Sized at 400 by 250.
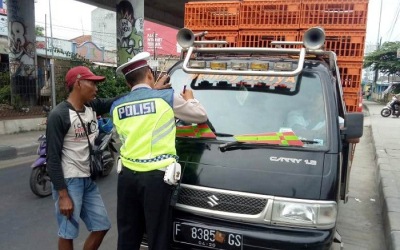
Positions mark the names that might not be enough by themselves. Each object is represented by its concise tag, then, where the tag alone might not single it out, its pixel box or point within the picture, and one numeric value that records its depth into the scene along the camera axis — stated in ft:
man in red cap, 8.50
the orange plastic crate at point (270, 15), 14.29
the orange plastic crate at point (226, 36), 14.94
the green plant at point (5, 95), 36.09
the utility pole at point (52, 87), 31.85
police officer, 7.97
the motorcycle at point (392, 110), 64.85
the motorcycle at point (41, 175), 16.63
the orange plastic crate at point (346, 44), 13.66
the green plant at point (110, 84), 38.19
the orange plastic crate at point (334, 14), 13.46
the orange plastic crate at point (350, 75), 14.12
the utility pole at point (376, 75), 129.10
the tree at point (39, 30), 127.78
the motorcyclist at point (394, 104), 64.95
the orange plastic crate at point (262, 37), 14.42
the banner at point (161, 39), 174.19
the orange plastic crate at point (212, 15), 14.93
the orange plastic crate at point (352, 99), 14.46
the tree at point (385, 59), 108.17
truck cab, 8.00
